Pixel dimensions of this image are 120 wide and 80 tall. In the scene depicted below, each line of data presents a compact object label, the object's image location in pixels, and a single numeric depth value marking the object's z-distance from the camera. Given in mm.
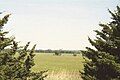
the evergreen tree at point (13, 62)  13328
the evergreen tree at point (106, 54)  14688
